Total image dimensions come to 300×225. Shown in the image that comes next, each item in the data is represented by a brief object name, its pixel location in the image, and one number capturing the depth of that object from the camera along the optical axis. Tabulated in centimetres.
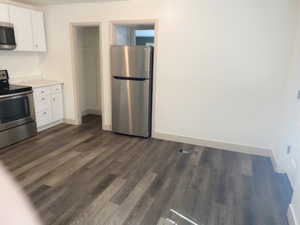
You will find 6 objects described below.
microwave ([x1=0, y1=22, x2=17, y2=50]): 363
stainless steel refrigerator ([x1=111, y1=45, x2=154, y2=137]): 388
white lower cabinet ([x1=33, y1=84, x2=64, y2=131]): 423
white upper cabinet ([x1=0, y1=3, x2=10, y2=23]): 365
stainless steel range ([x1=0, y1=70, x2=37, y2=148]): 354
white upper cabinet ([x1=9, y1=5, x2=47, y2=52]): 393
